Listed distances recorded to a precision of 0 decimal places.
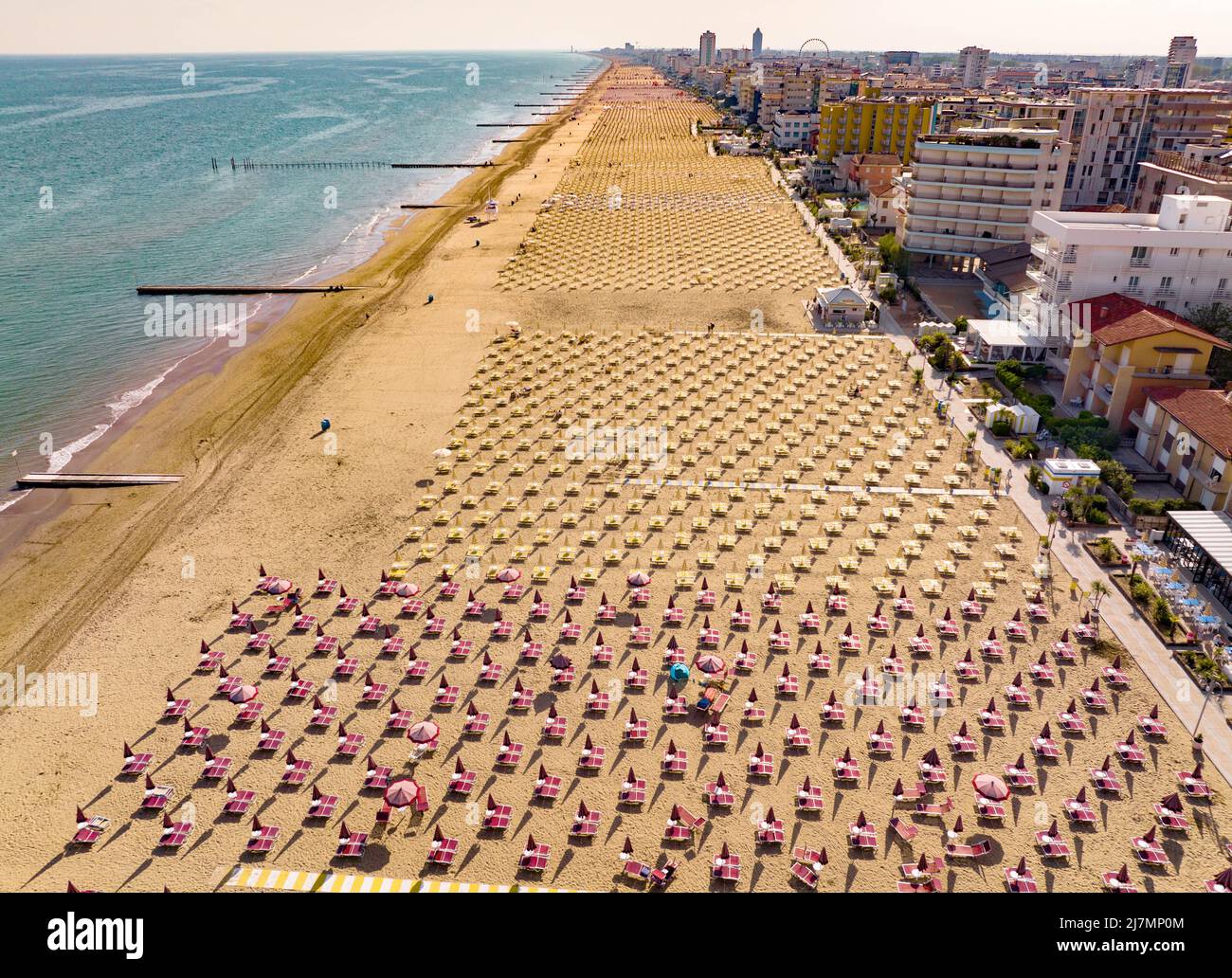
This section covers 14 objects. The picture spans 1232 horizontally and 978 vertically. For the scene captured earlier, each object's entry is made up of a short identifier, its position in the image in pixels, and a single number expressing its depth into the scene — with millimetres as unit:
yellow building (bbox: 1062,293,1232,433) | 45512
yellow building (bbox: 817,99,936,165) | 129875
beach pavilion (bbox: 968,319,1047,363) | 57719
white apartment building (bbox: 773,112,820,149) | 165625
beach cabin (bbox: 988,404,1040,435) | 48875
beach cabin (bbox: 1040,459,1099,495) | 41812
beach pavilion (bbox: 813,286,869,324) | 66938
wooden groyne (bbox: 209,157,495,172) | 150625
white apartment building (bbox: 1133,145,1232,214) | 75750
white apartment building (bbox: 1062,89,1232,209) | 99312
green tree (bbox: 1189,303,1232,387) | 52369
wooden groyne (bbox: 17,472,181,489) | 45688
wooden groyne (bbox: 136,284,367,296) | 79000
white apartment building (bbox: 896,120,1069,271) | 76250
